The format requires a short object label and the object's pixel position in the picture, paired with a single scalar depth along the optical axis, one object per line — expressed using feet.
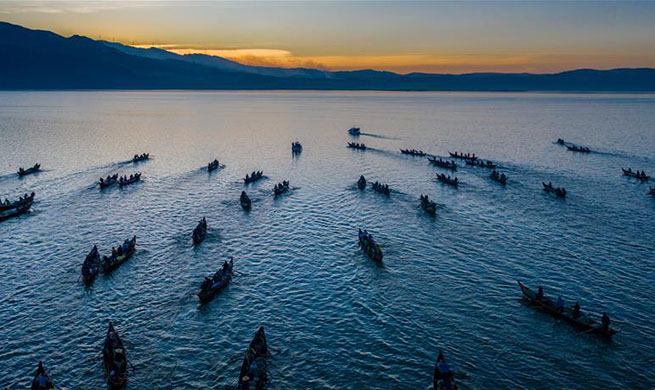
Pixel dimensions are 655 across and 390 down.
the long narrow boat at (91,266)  143.55
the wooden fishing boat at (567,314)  113.50
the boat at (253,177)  289.27
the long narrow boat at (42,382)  90.74
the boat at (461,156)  363.31
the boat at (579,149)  411.75
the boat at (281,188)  260.62
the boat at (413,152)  403.95
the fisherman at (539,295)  127.34
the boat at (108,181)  266.57
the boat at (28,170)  293.94
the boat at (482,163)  334.28
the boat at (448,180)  280.10
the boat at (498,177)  279.92
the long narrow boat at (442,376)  92.27
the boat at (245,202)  229.25
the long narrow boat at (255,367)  94.22
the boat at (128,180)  273.33
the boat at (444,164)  333.01
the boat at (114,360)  94.63
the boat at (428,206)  218.38
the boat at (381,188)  260.83
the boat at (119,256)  150.61
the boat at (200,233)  179.44
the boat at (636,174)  287.07
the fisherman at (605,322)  111.86
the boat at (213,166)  329.48
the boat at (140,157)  366.43
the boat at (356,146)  445.83
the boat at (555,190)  245.04
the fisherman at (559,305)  122.21
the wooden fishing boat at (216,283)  131.34
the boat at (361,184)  276.00
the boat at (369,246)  159.84
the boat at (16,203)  210.59
